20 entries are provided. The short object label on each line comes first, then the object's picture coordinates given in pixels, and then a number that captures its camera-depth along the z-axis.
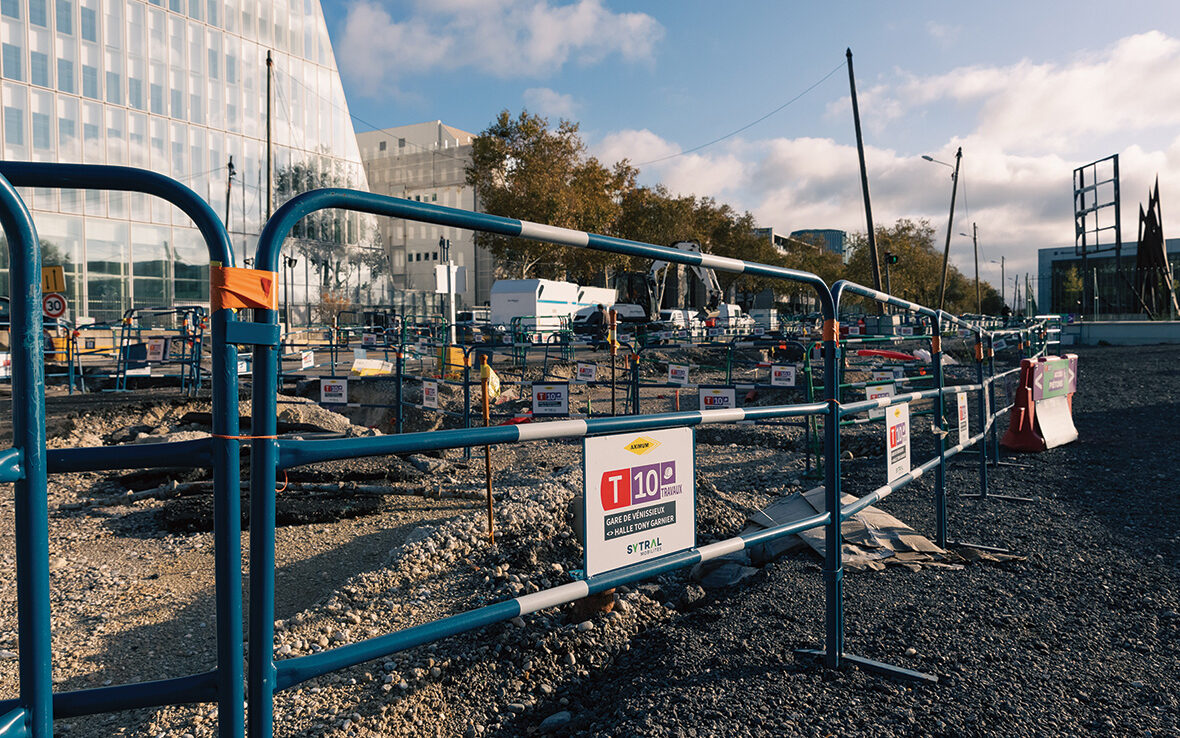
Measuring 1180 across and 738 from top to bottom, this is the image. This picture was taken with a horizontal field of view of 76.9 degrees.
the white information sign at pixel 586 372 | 12.36
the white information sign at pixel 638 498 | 2.43
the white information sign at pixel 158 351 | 14.81
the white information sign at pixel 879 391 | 6.79
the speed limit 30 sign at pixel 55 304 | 15.82
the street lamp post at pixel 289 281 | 43.66
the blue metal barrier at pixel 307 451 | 1.72
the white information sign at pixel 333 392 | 10.38
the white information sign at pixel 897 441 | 4.18
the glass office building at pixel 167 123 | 36.16
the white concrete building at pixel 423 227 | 68.38
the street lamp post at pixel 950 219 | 39.46
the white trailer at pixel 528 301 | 33.66
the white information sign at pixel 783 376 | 9.91
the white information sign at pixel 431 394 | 9.36
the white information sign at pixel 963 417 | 5.93
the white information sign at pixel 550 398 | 8.88
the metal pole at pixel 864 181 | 26.20
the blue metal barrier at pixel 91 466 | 1.47
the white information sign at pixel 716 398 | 8.79
